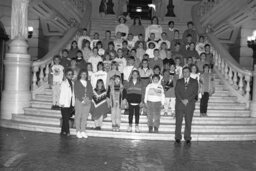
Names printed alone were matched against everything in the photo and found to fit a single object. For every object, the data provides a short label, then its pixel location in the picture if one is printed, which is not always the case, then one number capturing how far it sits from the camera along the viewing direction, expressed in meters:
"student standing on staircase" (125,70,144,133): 9.91
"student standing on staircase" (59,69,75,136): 9.75
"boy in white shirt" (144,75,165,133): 9.89
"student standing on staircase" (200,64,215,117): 10.91
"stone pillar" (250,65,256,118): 11.49
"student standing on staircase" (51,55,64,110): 11.12
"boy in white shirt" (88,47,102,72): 12.29
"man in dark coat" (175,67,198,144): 9.36
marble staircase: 9.80
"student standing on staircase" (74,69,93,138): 9.63
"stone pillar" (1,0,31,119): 11.48
